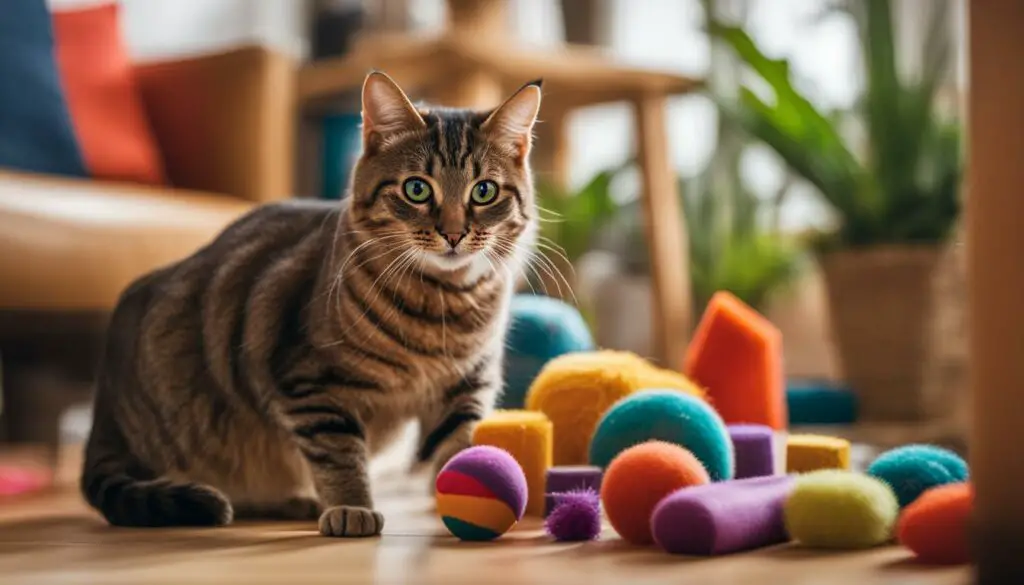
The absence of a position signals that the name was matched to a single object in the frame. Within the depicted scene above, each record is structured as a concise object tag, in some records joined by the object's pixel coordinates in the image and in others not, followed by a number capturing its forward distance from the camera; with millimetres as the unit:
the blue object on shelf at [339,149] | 2984
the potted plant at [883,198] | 2727
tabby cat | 1261
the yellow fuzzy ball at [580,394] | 1459
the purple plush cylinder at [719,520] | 990
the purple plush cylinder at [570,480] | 1247
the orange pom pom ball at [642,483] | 1086
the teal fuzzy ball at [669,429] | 1243
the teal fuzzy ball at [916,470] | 1143
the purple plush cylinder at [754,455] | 1332
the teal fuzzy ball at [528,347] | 1748
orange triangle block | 1728
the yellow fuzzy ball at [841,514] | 1021
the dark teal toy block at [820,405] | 2611
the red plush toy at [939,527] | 938
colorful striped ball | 1113
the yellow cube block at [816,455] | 1271
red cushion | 2283
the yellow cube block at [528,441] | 1296
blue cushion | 2111
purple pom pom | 1117
